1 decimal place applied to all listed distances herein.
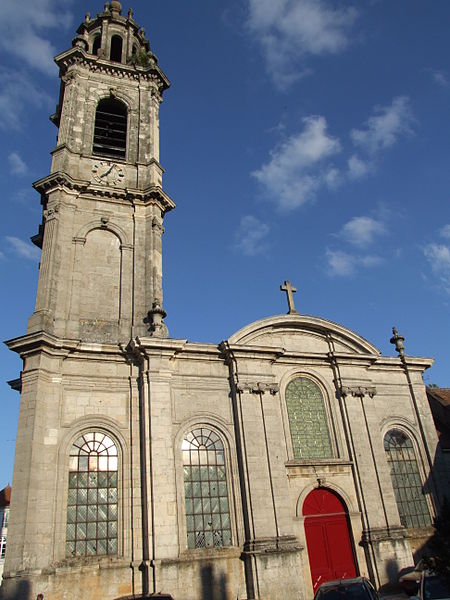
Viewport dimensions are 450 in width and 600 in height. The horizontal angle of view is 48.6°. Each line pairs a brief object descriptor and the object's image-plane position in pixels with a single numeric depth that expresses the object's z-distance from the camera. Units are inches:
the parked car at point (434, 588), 356.8
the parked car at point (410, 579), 550.9
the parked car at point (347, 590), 365.4
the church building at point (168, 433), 518.3
